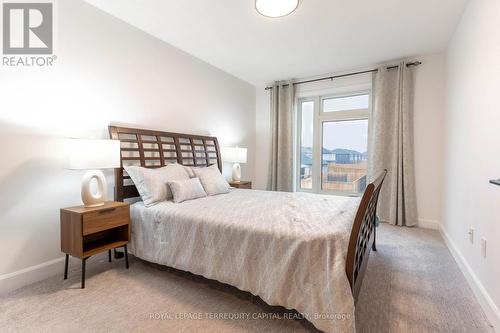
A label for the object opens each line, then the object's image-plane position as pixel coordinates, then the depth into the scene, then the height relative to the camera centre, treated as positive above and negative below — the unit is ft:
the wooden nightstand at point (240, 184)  12.72 -1.19
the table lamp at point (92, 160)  6.22 +0.02
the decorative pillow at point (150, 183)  7.76 -0.73
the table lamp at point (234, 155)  13.02 +0.39
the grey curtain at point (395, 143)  11.85 +1.07
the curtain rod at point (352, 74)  11.76 +5.04
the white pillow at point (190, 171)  9.63 -0.39
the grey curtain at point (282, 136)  15.28 +1.72
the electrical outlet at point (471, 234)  6.66 -1.97
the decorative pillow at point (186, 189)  8.04 -0.97
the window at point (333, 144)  13.98 +1.20
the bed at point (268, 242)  4.33 -1.81
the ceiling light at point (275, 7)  7.22 +4.84
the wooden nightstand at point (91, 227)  6.22 -1.84
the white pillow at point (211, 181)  9.59 -0.78
